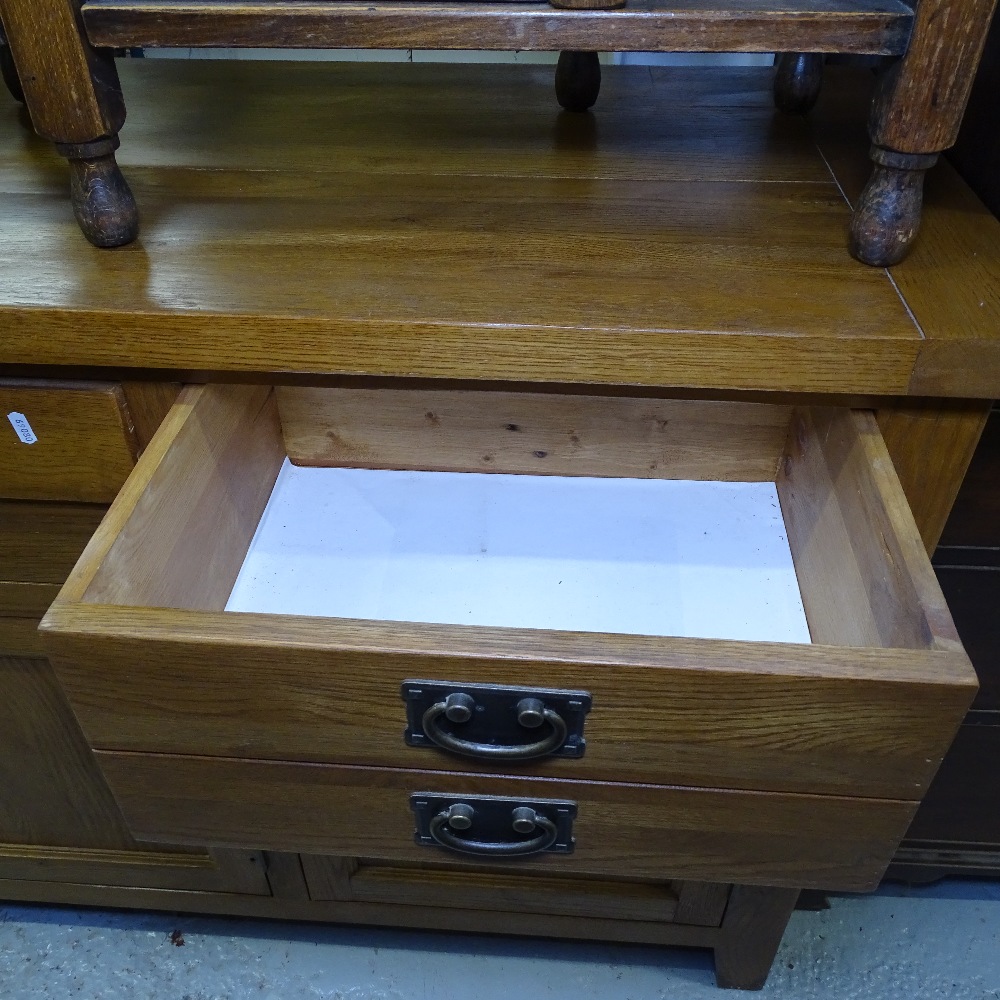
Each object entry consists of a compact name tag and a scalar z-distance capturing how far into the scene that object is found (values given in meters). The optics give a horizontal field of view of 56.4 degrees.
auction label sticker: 0.68
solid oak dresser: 0.52
